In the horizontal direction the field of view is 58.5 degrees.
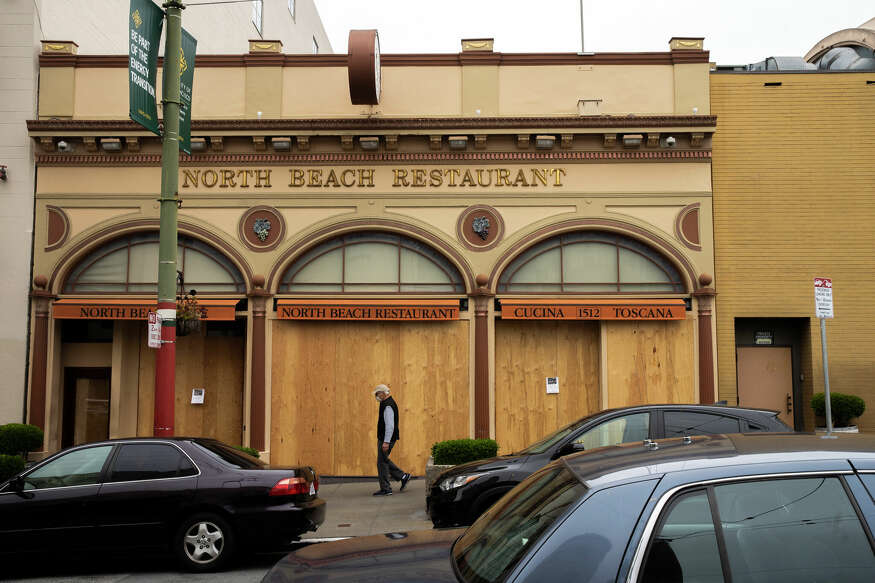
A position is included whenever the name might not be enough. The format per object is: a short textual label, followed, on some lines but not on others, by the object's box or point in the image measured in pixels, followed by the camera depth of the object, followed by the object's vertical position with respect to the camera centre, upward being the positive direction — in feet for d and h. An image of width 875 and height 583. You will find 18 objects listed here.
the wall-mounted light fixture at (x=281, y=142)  50.19 +14.99
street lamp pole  34.01 +6.07
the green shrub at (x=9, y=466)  38.65 -4.37
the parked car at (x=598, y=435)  28.43 -2.14
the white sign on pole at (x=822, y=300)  35.78 +3.45
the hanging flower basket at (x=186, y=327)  43.57 +2.80
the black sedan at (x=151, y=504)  26.30 -4.31
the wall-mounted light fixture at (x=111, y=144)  50.34 +14.97
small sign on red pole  33.99 +1.95
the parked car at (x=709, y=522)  9.41 -1.81
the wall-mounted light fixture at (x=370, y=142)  50.06 +14.95
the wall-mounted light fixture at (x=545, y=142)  49.88 +14.91
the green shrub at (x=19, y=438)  45.24 -3.54
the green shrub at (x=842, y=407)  46.93 -1.87
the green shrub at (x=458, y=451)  40.73 -3.88
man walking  43.42 -3.39
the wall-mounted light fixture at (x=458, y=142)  49.93 +14.91
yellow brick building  49.44 +9.40
